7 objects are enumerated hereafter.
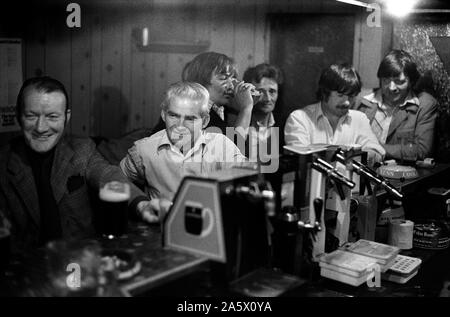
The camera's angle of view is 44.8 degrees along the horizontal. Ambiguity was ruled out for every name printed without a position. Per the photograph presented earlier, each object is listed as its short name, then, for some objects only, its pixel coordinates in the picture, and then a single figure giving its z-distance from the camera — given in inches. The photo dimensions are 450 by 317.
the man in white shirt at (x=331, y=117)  130.0
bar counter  48.9
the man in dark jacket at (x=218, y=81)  114.7
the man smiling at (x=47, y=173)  77.8
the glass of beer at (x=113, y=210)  62.8
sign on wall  134.0
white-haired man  87.1
